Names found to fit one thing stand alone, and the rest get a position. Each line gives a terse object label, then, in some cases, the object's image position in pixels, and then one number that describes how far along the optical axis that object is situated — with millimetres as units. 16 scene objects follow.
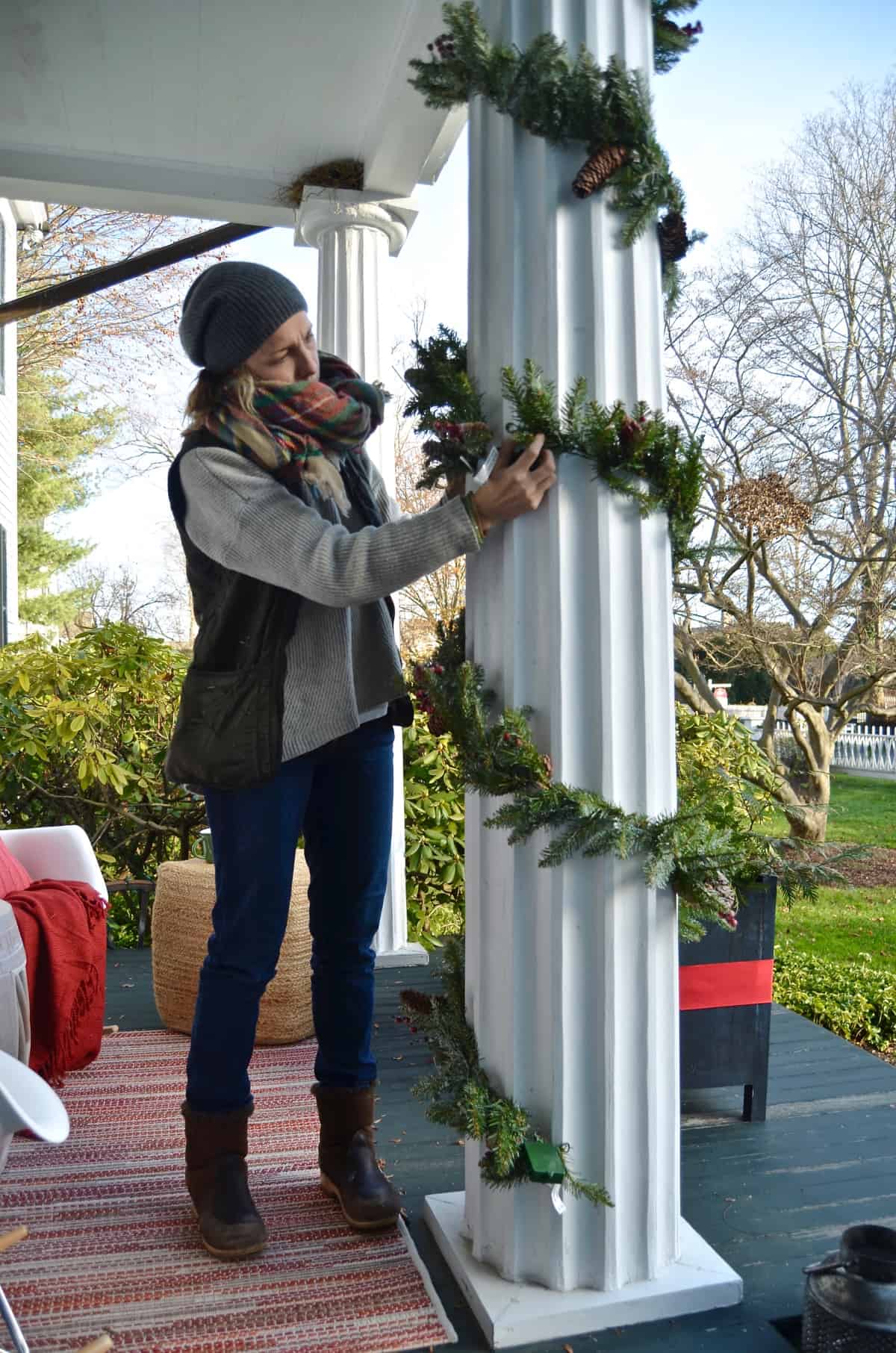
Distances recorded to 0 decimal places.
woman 1507
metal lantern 1321
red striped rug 1483
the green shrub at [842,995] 3656
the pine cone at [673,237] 1543
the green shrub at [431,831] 4180
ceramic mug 3066
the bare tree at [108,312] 8992
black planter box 2230
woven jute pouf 2801
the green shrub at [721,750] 4176
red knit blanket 2451
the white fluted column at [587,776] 1490
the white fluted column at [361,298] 3486
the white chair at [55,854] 2875
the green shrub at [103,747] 4051
